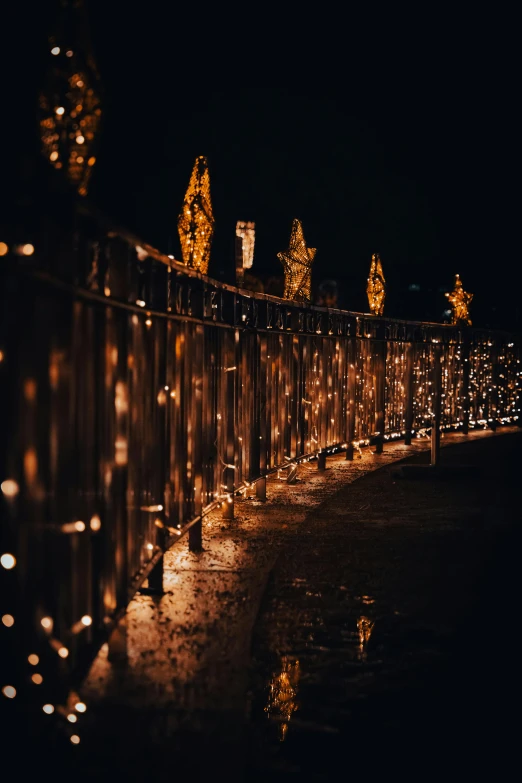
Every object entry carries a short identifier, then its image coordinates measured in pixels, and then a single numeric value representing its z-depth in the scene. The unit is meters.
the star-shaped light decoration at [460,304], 29.38
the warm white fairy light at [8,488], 4.28
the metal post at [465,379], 26.80
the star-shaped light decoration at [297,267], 17.39
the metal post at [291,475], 15.30
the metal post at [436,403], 17.95
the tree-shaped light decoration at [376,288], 23.11
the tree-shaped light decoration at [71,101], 5.74
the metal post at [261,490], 13.31
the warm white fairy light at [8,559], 4.34
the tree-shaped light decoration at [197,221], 11.84
